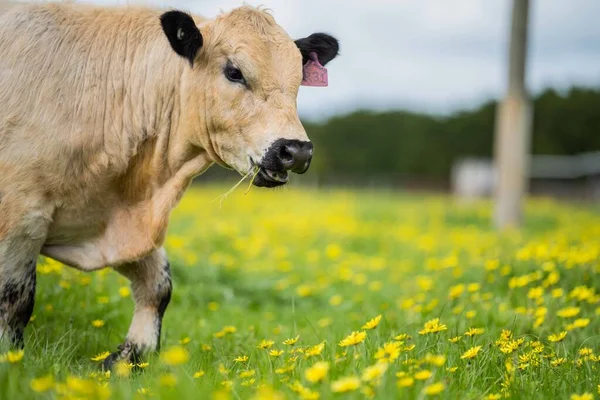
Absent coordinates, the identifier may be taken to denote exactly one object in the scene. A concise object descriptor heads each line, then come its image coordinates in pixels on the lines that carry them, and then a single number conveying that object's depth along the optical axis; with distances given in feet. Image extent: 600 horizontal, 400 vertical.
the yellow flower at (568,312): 13.80
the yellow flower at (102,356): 11.71
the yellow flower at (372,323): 11.21
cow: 12.46
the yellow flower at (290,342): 11.20
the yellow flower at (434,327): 11.19
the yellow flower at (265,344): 11.56
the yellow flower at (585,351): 11.61
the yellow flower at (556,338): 11.84
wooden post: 35.04
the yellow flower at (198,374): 10.27
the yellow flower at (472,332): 11.67
